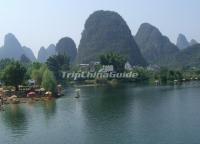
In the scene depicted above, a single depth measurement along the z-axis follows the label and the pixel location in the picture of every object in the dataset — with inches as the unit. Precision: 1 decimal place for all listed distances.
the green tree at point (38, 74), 2657.5
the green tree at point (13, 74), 2389.3
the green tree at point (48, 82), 2354.8
